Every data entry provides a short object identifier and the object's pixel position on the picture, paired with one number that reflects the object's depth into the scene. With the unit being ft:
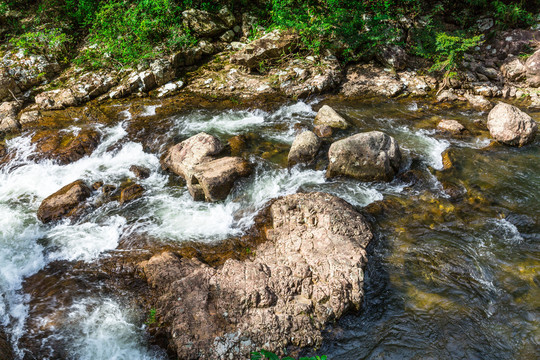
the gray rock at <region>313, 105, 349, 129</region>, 29.19
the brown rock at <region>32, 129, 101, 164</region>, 27.71
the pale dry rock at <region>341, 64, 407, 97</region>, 35.24
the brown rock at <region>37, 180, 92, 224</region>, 21.61
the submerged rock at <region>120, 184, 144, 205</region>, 22.94
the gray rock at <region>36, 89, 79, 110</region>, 35.40
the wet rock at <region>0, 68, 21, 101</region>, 36.38
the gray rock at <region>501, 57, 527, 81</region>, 34.50
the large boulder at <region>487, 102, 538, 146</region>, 25.52
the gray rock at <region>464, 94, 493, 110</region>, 31.81
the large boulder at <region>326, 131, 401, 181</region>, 22.35
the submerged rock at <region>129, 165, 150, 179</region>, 25.32
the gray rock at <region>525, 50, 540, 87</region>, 33.71
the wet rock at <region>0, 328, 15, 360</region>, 12.84
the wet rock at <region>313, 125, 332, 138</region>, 28.19
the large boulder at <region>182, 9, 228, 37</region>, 41.11
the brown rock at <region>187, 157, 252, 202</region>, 21.90
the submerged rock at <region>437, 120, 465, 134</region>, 28.03
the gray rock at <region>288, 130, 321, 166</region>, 25.02
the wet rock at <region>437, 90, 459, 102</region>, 33.40
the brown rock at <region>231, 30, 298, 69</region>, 37.86
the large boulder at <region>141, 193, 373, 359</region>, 13.33
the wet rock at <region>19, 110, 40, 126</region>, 33.04
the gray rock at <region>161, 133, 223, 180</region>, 24.31
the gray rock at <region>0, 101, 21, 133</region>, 31.83
